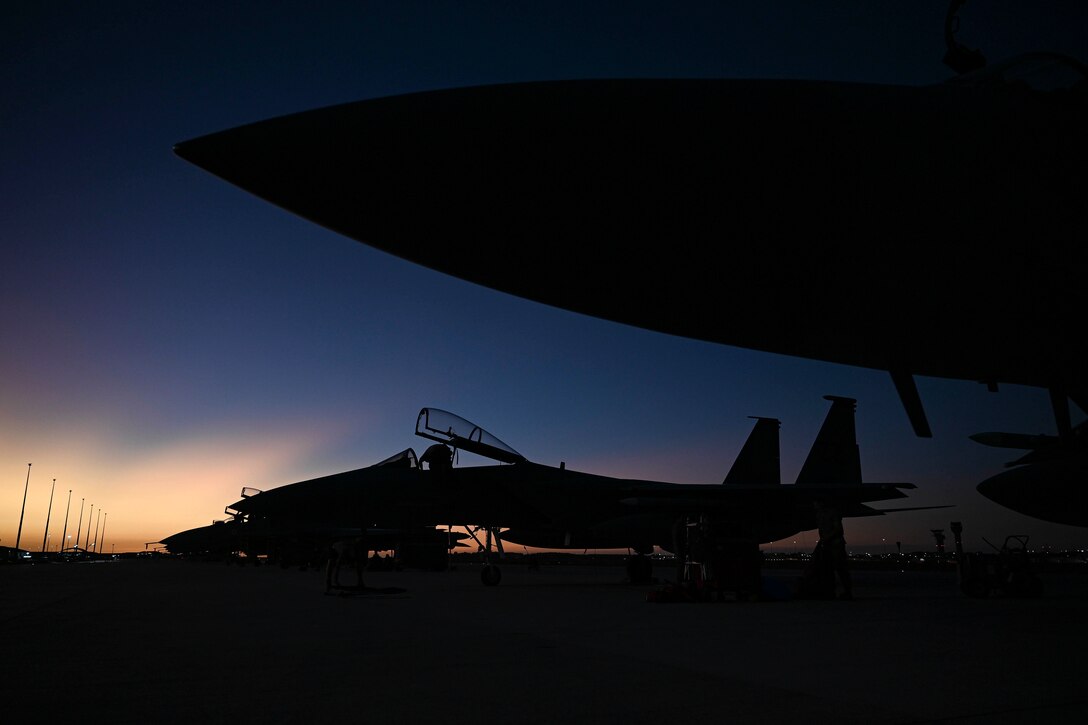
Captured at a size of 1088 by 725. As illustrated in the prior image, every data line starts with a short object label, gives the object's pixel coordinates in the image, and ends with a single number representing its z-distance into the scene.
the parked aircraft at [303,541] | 20.45
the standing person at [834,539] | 9.37
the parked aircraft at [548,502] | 12.87
